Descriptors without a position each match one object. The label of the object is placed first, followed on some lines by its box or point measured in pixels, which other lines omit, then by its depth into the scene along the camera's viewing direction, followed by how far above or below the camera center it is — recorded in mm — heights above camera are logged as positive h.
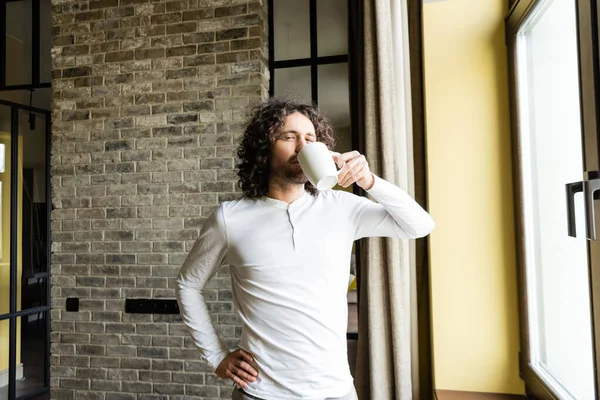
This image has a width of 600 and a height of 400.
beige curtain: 1715 +125
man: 1110 -101
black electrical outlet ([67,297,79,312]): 2582 -492
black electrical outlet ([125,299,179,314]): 2424 -491
